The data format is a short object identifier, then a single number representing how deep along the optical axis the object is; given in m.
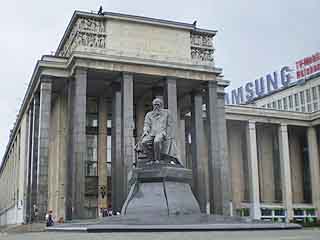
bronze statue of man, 16.91
